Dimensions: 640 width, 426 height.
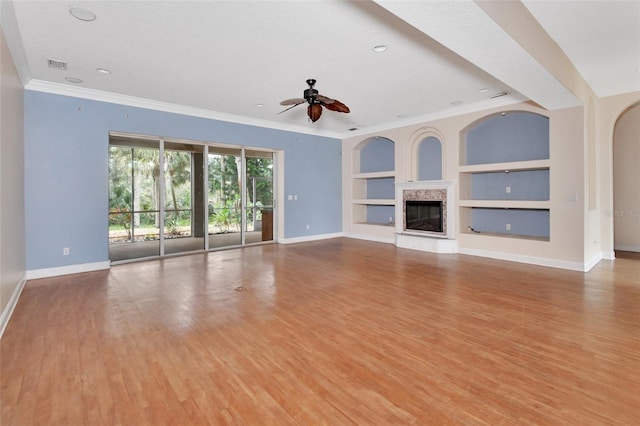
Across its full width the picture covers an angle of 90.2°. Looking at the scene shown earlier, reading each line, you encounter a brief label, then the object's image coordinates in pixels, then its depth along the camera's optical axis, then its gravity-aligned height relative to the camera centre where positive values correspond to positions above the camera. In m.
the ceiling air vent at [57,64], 4.13 +2.01
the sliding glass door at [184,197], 6.05 +0.37
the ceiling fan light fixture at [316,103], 4.56 +1.59
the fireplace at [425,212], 6.77 -0.03
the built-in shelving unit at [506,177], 6.01 +0.67
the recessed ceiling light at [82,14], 3.00 +1.94
